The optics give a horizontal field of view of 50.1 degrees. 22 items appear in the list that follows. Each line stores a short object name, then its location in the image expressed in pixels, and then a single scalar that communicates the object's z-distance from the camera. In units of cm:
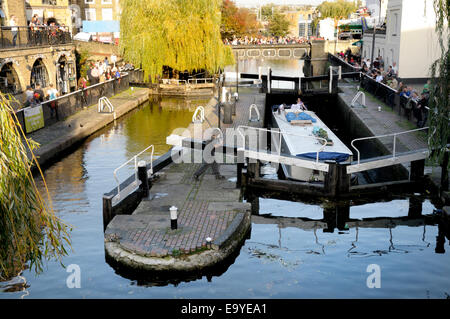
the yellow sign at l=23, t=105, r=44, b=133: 2008
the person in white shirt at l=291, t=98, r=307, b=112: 2364
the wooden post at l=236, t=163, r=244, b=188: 1489
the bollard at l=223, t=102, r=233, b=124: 2267
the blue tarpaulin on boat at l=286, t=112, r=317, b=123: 2106
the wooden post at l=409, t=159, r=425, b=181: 1488
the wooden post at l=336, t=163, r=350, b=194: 1437
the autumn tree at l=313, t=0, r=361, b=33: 11231
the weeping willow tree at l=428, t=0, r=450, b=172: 1152
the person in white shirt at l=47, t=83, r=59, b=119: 2275
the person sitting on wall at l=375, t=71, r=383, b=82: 2977
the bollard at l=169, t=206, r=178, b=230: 1065
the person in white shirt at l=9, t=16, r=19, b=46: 2720
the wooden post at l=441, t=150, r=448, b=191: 1345
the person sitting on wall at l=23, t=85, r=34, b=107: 2322
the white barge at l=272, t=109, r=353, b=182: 1608
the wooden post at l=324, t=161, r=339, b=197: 1433
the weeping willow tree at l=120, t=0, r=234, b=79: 3519
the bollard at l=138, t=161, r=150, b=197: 1321
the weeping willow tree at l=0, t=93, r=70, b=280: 625
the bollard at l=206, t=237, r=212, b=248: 1008
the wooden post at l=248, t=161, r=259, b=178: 1532
